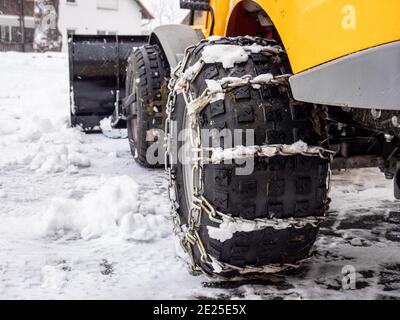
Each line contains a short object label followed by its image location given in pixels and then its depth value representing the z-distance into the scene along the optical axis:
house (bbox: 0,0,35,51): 37.19
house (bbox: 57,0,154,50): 37.16
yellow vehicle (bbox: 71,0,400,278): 1.61
